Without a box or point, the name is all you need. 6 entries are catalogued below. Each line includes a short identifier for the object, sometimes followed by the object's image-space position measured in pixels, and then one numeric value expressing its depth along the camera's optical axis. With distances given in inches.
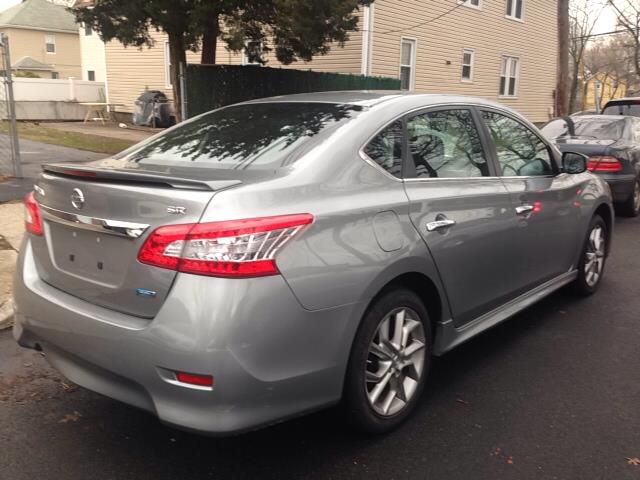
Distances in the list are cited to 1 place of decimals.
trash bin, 826.8
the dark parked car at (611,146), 329.4
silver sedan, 91.0
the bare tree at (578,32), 1336.1
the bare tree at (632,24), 1100.7
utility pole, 600.6
